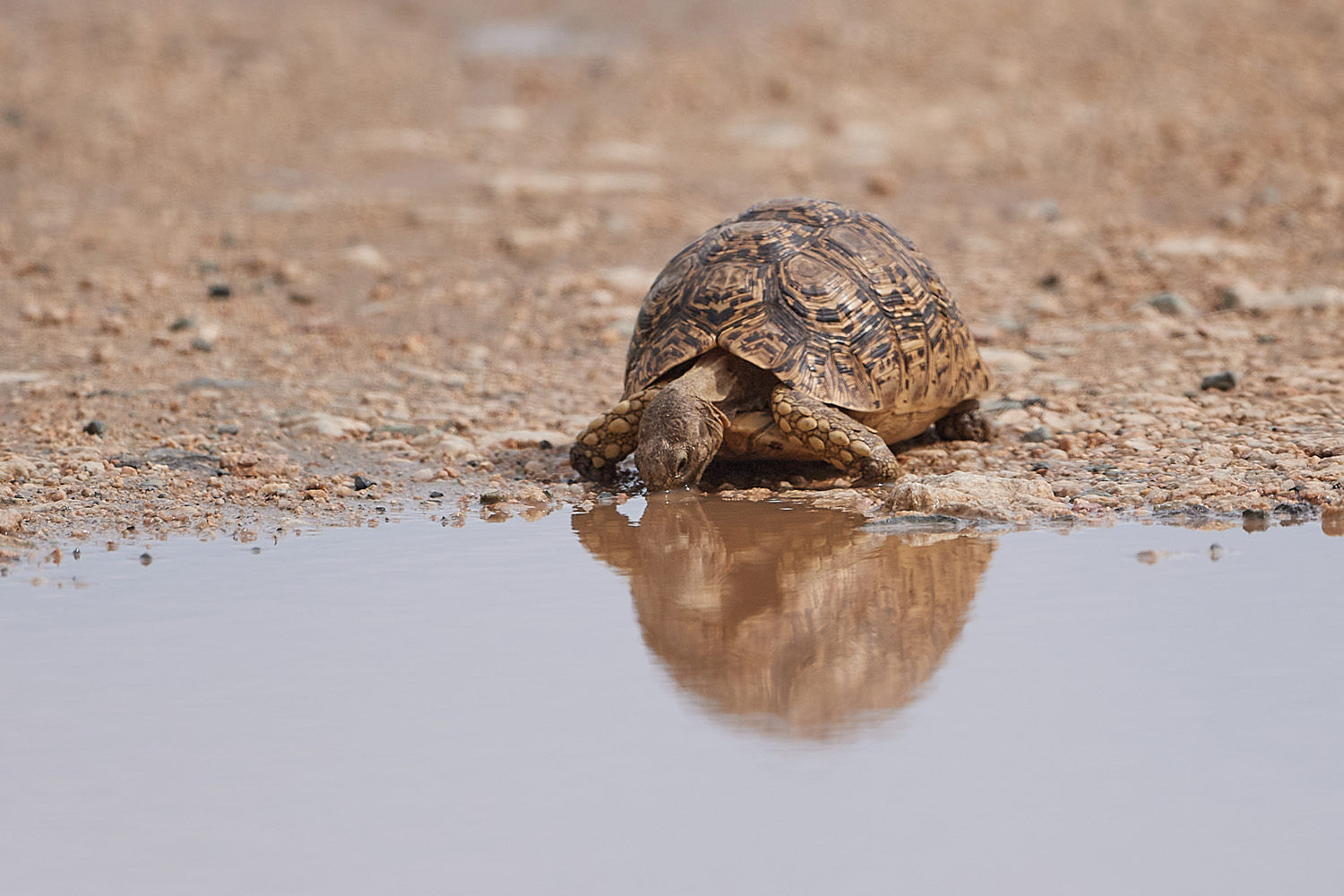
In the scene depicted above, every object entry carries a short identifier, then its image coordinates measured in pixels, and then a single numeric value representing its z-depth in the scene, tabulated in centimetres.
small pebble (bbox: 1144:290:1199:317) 1702
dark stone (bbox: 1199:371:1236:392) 1343
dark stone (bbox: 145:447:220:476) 1159
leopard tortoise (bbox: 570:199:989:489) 1091
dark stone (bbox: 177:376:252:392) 1424
